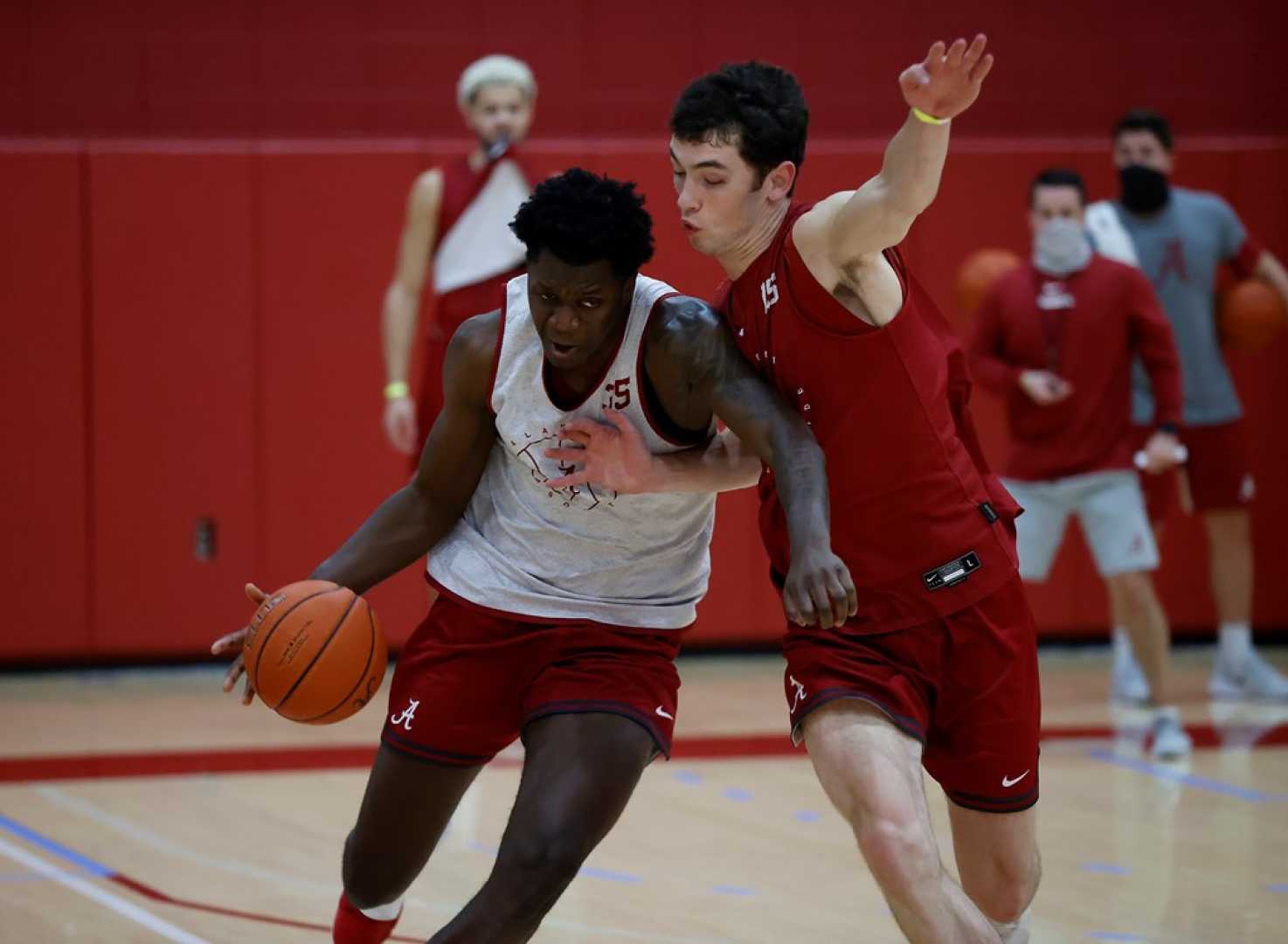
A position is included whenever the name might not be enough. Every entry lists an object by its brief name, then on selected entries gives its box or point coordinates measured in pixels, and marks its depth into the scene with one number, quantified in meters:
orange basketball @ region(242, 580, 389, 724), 7.62
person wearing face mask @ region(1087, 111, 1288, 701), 16.42
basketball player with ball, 7.23
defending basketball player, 7.35
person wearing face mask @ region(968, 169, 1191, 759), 14.62
